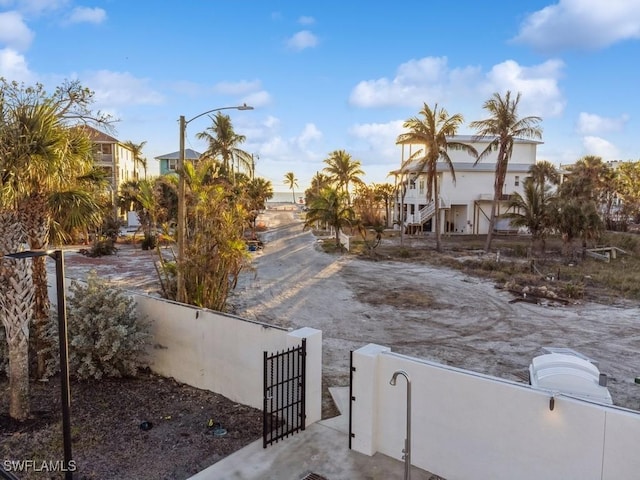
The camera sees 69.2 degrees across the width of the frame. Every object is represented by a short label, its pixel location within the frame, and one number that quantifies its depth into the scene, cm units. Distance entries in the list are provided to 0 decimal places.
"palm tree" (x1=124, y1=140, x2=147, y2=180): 6070
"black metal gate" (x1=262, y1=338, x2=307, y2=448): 721
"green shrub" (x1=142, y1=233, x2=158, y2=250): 3005
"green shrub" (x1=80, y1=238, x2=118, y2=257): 2806
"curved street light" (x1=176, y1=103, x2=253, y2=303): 1226
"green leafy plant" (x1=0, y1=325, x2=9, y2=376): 964
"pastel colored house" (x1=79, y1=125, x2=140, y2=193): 4659
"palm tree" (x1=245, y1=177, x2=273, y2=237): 4025
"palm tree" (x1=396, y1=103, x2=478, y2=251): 3067
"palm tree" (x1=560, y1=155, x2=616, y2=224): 3385
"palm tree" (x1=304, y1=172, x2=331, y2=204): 7519
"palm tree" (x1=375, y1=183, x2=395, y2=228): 5066
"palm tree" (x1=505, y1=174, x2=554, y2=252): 2656
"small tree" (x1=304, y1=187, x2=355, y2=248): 3170
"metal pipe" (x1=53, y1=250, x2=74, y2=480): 581
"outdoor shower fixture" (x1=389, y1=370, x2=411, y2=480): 522
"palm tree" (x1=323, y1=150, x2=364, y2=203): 4669
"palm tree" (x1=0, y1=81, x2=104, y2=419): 730
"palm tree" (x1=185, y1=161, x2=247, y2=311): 1251
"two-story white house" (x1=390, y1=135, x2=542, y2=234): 4244
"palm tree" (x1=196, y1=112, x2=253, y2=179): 3928
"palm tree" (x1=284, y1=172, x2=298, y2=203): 12288
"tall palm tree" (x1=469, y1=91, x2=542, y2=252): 2844
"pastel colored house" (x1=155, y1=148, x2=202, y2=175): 6193
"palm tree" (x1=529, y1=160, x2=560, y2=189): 4003
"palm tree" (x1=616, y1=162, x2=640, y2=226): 4100
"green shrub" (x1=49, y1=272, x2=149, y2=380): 923
